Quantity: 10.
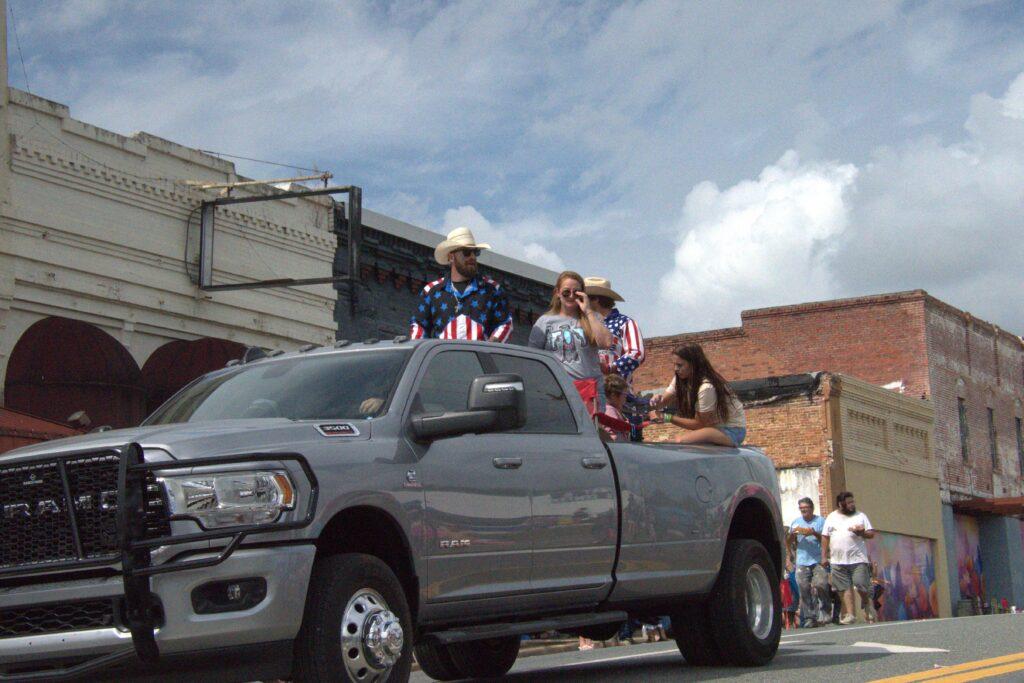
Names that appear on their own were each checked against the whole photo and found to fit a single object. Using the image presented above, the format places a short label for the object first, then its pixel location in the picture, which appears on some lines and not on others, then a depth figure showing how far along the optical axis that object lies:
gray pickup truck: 5.54
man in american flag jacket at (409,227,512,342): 9.61
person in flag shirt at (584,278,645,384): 10.81
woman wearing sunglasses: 9.49
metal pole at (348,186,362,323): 21.80
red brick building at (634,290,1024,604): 39.16
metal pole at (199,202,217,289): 21.02
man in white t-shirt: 18.30
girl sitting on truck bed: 9.55
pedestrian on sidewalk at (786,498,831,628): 19.23
